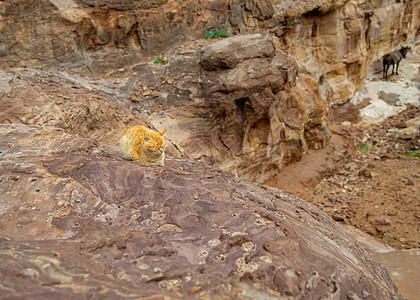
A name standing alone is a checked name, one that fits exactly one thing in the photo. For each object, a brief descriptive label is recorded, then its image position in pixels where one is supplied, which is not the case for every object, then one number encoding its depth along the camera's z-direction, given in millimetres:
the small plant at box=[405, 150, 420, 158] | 9528
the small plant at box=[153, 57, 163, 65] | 7859
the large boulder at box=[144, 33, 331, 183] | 7176
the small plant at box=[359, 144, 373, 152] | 10586
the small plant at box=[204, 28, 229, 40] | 8672
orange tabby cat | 3691
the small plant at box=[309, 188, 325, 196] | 8359
